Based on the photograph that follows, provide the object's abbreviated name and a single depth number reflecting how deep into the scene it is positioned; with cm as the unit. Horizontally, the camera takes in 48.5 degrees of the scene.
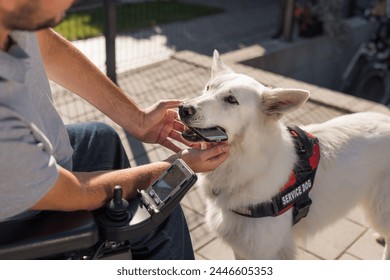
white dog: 218
